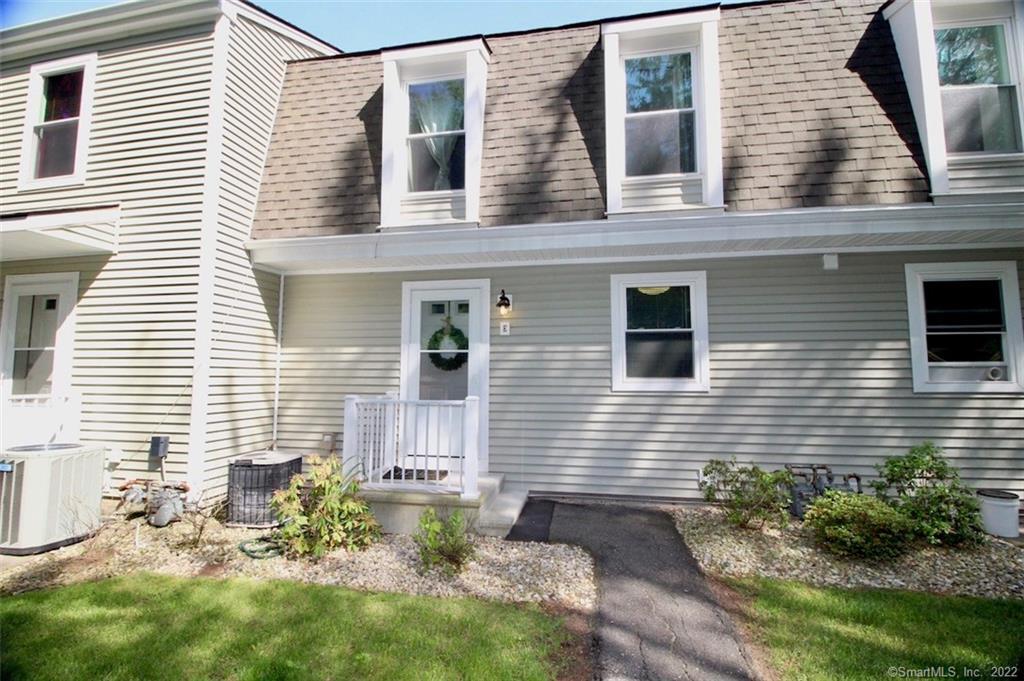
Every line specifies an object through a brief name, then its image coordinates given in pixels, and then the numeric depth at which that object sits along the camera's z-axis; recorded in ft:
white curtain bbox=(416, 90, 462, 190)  20.40
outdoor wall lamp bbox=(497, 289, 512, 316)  19.95
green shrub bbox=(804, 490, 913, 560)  13.70
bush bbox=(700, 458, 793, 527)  15.61
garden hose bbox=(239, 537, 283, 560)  13.96
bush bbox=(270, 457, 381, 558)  13.94
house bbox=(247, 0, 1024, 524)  17.25
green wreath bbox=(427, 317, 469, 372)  20.68
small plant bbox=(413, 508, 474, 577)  13.04
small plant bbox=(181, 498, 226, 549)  14.82
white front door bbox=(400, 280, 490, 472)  20.44
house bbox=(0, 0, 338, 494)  17.95
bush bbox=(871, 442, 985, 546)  14.49
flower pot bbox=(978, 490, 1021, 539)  15.48
